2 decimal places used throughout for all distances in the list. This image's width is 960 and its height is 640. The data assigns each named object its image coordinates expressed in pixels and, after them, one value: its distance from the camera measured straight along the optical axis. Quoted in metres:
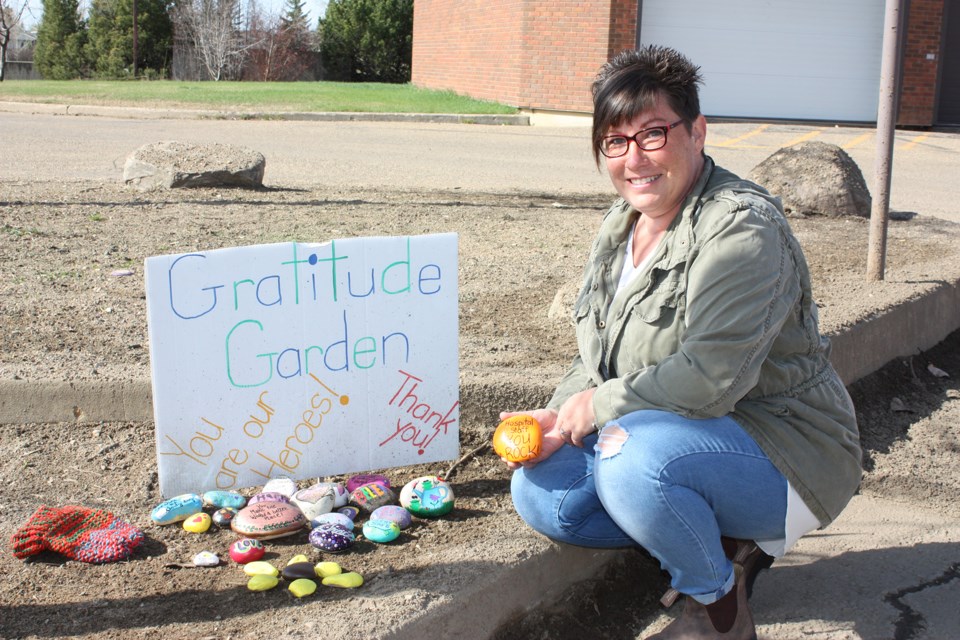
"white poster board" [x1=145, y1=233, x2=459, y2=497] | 2.80
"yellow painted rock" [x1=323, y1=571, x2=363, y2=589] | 2.45
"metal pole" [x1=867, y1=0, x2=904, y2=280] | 4.88
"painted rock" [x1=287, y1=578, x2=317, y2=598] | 2.42
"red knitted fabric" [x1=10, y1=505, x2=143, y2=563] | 2.61
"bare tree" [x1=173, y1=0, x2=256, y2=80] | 35.44
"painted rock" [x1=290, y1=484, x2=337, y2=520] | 2.89
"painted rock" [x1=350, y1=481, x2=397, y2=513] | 2.97
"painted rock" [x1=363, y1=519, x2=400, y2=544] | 2.76
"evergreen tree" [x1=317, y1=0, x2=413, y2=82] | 35.22
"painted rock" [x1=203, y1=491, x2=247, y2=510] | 2.95
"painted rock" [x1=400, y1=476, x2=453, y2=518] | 2.93
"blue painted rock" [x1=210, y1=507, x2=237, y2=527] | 2.85
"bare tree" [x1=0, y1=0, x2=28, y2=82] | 36.28
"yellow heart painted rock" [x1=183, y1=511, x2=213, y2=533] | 2.81
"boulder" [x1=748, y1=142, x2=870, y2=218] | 7.47
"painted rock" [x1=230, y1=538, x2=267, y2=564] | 2.61
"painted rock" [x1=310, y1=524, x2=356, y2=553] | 2.68
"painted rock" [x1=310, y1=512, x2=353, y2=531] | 2.80
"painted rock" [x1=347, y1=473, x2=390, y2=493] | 3.11
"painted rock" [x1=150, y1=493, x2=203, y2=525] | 2.84
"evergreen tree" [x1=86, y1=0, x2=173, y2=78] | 35.19
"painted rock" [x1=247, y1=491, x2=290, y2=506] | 2.90
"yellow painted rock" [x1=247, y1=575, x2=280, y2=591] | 2.44
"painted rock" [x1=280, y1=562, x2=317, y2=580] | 2.49
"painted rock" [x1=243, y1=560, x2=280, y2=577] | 2.49
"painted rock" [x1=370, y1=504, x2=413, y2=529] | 2.86
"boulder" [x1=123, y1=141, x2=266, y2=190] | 7.65
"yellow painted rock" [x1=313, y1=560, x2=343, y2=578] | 2.51
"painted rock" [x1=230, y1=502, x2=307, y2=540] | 2.72
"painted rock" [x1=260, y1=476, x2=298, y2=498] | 2.97
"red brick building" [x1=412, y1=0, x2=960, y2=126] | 18.66
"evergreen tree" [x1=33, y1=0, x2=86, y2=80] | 36.41
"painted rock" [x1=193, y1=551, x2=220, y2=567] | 2.60
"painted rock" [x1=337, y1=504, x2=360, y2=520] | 2.92
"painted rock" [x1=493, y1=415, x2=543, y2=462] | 2.57
